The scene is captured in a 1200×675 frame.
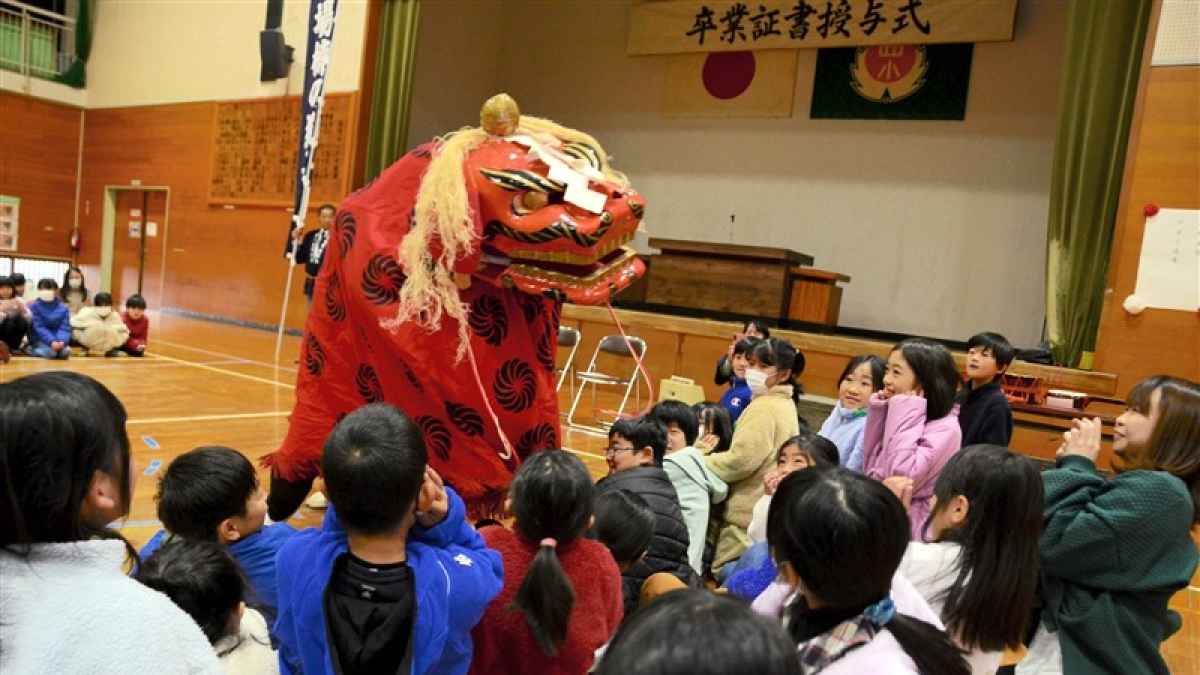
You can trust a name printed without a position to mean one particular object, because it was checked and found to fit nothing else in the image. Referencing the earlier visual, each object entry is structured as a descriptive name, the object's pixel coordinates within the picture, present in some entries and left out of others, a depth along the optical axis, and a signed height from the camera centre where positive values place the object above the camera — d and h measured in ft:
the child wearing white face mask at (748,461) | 8.46 -1.63
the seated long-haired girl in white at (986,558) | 4.38 -1.22
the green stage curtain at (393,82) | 28.17 +5.65
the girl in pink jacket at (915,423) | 7.23 -0.91
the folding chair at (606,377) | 17.89 -2.06
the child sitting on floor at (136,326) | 21.71 -2.69
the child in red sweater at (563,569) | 4.57 -1.62
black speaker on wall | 30.35 +6.79
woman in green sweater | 5.18 -1.20
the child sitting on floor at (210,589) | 3.96 -1.68
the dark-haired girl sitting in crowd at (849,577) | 3.05 -0.99
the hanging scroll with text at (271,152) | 29.30 +3.13
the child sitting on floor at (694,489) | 8.02 -1.89
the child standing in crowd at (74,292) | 24.60 -2.29
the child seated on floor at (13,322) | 19.53 -2.66
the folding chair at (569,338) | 20.29 -1.50
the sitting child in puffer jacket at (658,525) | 6.16 -1.76
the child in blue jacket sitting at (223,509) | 5.25 -1.73
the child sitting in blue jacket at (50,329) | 20.04 -2.81
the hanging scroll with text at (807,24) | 24.95 +9.00
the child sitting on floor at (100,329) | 21.04 -2.79
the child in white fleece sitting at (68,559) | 2.40 -1.02
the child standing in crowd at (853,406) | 8.86 -1.06
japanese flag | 28.89 +7.32
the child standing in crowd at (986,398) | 8.80 -0.76
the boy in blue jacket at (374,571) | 3.79 -1.46
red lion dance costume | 6.84 -0.17
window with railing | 34.65 +7.05
